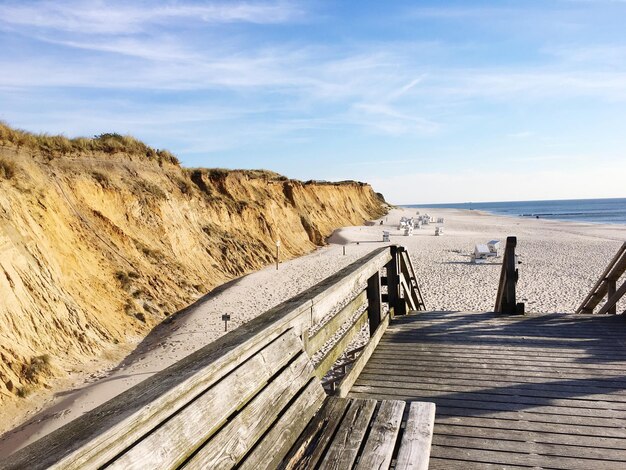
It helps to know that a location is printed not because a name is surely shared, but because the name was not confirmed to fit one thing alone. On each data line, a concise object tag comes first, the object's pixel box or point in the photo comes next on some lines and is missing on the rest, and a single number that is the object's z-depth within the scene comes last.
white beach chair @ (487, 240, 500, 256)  24.55
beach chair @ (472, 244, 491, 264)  23.62
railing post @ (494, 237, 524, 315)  6.33
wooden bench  1.18
